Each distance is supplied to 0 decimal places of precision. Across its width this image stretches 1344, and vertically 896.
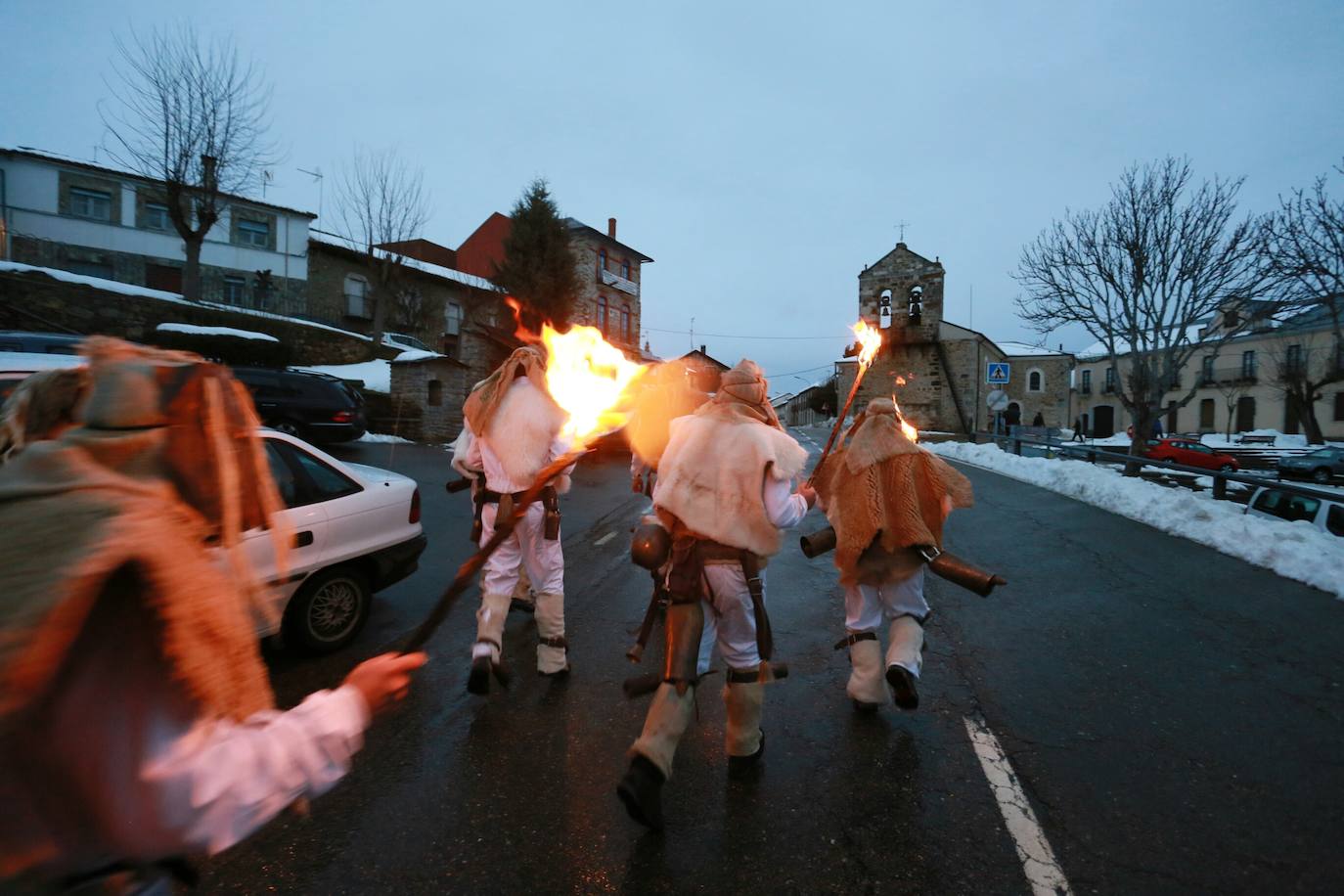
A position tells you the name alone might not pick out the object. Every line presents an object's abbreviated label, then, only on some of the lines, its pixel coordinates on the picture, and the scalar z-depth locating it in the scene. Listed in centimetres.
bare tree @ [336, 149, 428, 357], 2700
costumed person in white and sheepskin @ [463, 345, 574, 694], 404
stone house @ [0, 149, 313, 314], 2747
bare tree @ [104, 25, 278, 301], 2044
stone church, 4016
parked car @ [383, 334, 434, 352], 2944
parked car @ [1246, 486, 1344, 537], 748
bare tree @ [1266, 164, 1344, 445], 1438
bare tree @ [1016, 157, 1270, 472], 1711
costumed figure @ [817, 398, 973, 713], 372
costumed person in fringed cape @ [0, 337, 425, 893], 97
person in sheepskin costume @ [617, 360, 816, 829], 300
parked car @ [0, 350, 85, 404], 570
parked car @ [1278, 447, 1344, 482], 2002
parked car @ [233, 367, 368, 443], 1382
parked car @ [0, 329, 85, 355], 970
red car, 2286
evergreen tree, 2747
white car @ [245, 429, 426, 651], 430
